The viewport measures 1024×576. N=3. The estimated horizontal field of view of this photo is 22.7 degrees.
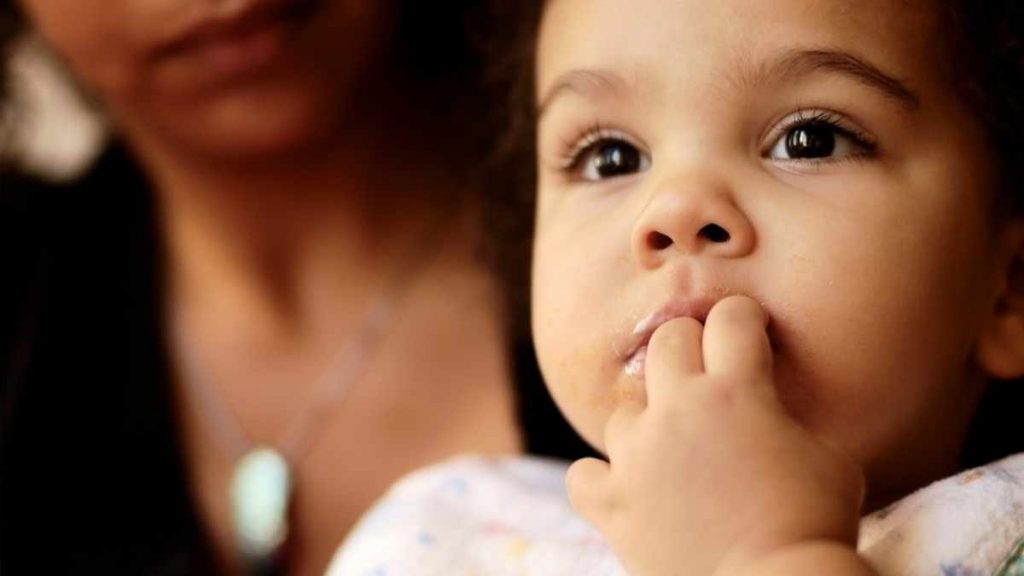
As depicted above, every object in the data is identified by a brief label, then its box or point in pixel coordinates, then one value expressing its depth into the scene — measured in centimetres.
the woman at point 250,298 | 68
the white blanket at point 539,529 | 51
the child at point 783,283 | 49
